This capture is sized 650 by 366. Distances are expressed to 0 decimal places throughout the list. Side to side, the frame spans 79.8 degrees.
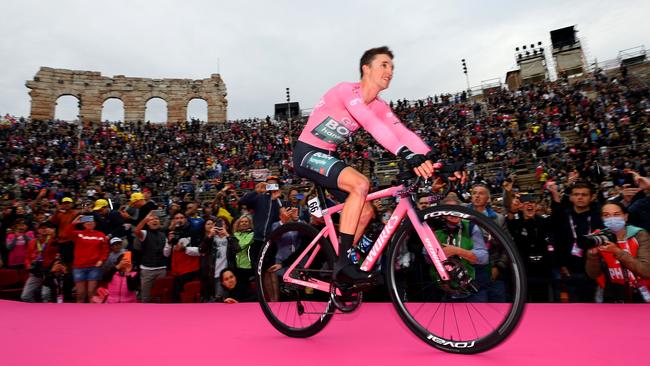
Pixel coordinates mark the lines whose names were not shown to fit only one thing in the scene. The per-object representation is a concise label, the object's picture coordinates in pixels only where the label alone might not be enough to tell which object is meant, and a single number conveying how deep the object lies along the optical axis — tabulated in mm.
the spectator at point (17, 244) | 7320
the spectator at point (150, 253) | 6246
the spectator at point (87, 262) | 6242
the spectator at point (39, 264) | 6586
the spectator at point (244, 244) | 5898
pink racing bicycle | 2166
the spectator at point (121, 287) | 6031
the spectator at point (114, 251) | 6582
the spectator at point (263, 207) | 6066
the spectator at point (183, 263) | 6195
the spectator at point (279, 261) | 3162
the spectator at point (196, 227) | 6476
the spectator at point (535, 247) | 4785
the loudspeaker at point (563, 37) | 41250
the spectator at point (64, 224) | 6891
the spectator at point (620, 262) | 3793
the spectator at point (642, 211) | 4629
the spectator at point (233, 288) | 5680
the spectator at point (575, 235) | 4570
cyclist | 2551
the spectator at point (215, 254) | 6012
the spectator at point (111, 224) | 7215
